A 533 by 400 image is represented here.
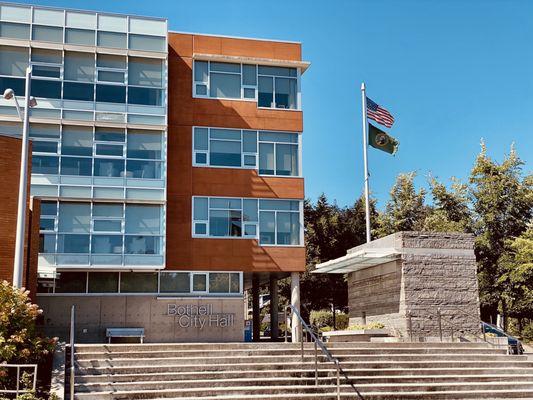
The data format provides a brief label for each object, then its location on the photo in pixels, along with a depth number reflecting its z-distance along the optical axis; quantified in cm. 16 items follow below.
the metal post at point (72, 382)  1455
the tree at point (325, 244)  4631
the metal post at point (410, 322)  2452
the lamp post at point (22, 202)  1786
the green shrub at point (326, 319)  4562
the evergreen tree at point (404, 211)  4647
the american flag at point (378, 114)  3180
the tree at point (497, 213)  3897
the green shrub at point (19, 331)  1552
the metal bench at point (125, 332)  2733
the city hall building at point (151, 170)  2762
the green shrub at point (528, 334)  3379
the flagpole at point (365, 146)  2952
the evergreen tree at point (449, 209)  4150
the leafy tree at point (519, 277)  3372
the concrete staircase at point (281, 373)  1622
